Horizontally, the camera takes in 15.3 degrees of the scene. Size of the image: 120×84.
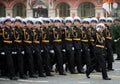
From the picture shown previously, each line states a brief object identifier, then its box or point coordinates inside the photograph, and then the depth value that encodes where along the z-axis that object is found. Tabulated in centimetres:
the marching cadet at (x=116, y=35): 2137
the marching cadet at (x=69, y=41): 1563
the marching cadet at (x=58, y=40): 1536
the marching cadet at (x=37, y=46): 1480
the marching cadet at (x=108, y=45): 1623
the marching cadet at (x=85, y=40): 1578
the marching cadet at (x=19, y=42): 1434
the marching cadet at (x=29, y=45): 1455
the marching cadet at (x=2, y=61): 1427
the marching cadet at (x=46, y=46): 1505
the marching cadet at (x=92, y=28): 1565
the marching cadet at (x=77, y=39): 1575
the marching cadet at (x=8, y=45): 1416
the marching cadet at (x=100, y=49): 1380
